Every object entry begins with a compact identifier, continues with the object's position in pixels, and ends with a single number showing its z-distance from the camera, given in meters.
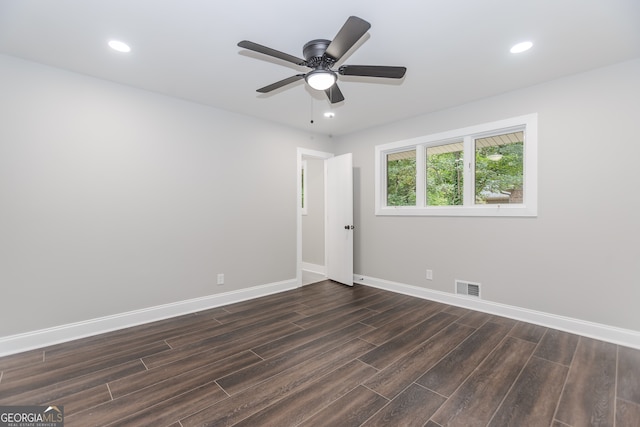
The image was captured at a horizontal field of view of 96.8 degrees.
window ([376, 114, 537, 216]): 3.26
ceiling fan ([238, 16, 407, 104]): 1.90
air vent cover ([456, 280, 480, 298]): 3.60
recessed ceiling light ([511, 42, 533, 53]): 2.36
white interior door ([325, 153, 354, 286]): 4.78
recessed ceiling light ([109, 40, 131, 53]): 2.34
